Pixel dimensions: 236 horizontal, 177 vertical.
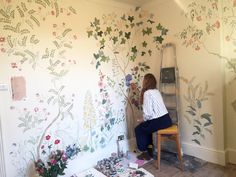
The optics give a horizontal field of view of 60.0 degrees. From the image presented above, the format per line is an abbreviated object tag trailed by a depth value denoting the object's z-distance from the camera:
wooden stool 2.62
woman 2.75
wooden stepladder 2.99
